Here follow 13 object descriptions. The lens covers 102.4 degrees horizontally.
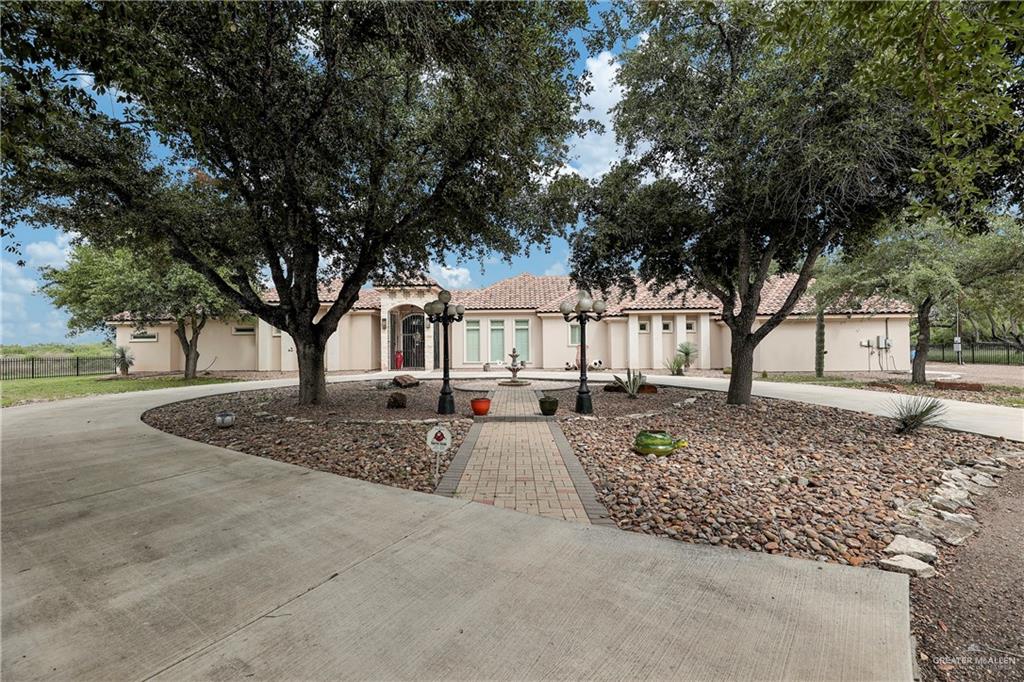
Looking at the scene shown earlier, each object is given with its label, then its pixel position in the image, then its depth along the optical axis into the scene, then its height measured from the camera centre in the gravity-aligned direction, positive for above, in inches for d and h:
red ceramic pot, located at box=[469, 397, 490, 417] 338.3 -53.0
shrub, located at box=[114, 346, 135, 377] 786.2 -28.0
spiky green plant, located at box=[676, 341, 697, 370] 748.6 -24.6
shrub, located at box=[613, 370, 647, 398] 452.8 -48.7
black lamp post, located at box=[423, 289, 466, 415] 355.3 +24.5
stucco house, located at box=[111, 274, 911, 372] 791.1 +6.7
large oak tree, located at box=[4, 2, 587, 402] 176.4 +126.1
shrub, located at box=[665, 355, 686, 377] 690.8 -45.9
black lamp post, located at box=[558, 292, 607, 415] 359.6 +7.9
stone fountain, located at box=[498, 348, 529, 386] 575.8 -57.1
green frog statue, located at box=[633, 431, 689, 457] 226.7 -58.0
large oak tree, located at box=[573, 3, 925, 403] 252.1 +122.9
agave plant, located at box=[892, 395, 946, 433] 278.4 -55.3
